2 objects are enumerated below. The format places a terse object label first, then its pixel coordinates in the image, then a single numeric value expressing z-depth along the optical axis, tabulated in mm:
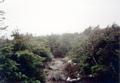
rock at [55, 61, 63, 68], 9473
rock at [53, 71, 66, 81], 7537
